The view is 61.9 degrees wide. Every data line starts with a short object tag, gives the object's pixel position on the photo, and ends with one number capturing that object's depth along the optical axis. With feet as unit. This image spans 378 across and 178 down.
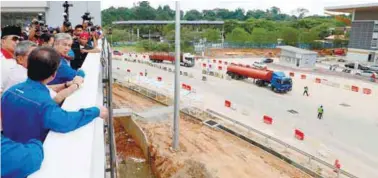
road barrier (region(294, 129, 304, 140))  46.96
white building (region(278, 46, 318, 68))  129.18
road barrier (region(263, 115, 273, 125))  54.21
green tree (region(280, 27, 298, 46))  200.85
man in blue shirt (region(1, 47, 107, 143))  6.02
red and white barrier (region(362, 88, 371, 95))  84.07
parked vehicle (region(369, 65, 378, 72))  120.98
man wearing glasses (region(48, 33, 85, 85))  10.68
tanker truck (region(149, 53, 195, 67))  125.29
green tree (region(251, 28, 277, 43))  204.74
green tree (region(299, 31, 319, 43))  200.13
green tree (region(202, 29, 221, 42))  212.43
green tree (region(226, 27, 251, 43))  209.87
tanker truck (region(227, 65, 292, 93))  79.77
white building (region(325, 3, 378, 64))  139.54
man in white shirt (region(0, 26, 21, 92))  10.06
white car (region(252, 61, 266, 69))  122.90
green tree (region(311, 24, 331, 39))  208.03
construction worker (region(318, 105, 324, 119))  58.44
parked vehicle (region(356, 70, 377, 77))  113.31
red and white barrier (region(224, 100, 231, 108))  64.34
